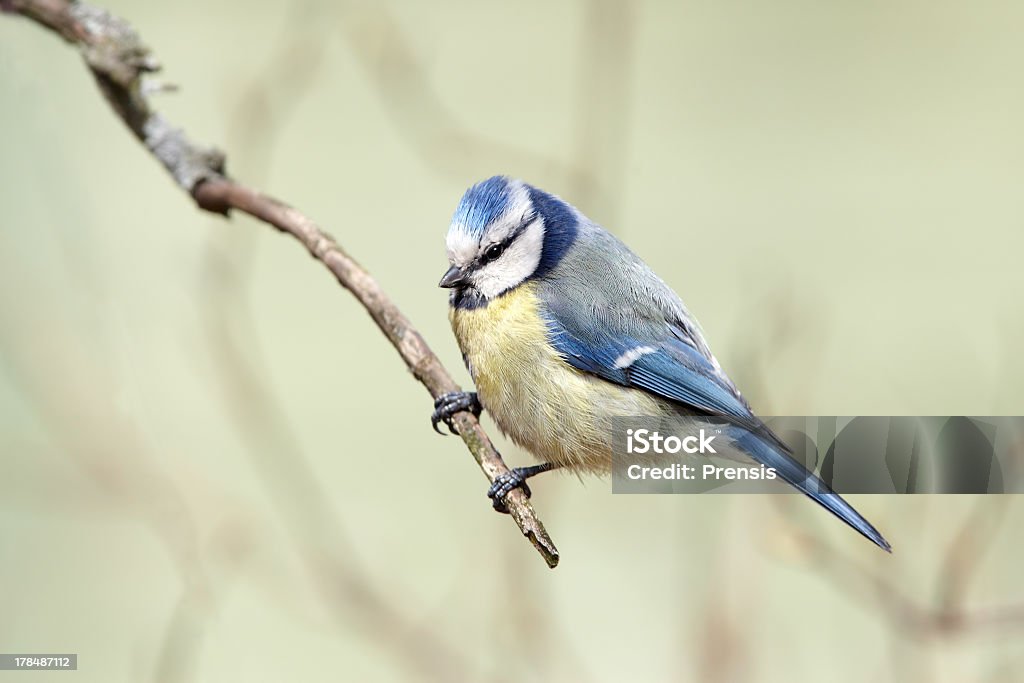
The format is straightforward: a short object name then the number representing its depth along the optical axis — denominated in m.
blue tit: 3.53
